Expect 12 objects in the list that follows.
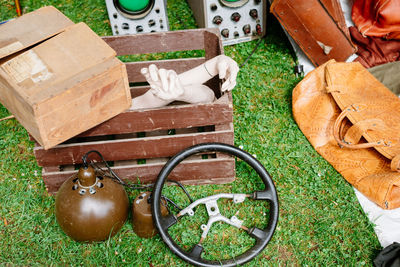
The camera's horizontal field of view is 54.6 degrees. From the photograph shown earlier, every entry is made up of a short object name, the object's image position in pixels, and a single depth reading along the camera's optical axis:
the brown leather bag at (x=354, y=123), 2.46
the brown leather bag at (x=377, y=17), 2.96
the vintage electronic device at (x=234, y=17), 3.38
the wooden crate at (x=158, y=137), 2.23
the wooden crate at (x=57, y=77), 1.80
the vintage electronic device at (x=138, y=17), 3.45
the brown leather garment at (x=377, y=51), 3.10
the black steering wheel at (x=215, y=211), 2.14
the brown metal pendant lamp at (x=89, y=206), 2.07
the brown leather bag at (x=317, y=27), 2.95
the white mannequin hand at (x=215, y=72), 2.27
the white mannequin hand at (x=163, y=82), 2.03
